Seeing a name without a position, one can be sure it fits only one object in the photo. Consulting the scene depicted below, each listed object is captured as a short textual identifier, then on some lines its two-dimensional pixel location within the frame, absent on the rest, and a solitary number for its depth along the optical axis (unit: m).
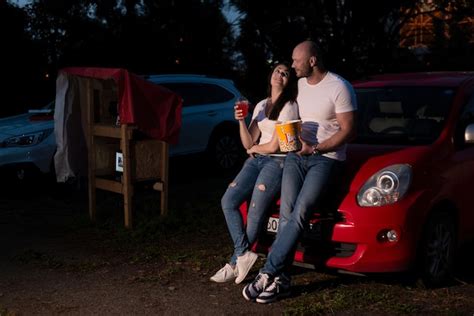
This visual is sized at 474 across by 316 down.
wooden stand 8.38
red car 5.74
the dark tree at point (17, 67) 16.08
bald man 5.78
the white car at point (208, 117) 12.36
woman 6.13
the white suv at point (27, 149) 10.66
